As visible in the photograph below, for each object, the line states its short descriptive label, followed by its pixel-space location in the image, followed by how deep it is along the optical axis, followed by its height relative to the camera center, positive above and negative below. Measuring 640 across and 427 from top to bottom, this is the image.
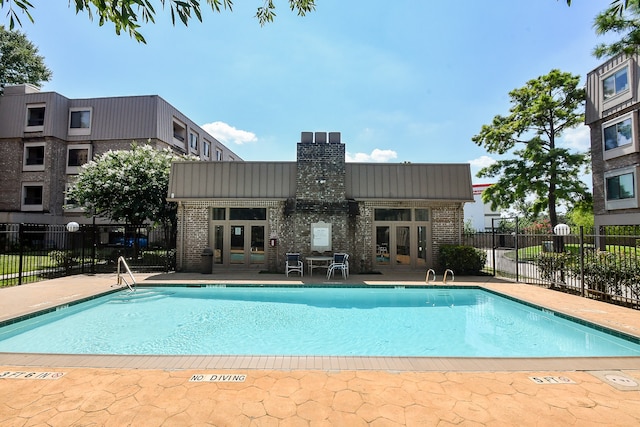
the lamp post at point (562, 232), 8.92 +0.18
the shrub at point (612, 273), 6.98 -0.81
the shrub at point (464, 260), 12.05 -0.85
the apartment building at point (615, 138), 17.50 +5.92
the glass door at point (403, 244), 13.05 -0.29
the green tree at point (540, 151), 20.09 +5.71
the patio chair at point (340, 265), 11.28 -1.01
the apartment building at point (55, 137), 24.45 +7.56
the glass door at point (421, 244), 13.02 -0.29
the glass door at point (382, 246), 13.02 -0.38
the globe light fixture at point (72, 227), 12.12 +0.26
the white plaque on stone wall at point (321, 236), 12.45 +0.00
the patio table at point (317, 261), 11.43 -0.96
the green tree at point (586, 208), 20.65 +2.08
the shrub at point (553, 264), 9.01 -0.75
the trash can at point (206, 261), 12.05 -0.98
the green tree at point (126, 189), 13.83 +1.99
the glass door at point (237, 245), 13.18 -0.40
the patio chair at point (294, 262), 11.75 -0.98
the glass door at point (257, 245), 13.14 -0.39
